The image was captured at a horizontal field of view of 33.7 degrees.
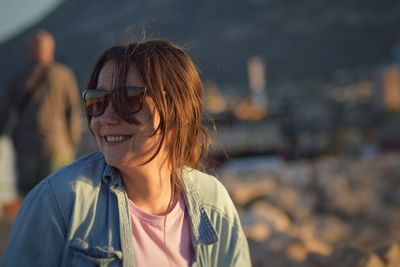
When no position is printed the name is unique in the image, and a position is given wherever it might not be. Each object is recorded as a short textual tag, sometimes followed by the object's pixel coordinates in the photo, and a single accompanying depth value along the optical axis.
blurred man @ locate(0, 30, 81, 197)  4.86
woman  1.89
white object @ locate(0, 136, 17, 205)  7.57
